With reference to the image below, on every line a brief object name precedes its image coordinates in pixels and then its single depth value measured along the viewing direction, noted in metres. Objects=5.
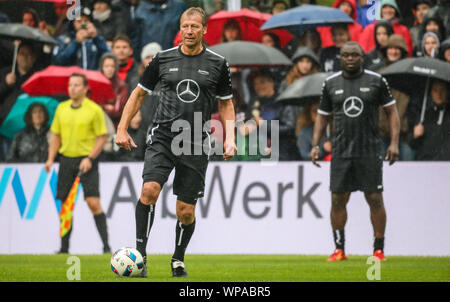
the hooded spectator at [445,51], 15.38
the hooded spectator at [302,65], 16.12
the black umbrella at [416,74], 14.89
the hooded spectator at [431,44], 15.55
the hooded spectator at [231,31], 16.99
